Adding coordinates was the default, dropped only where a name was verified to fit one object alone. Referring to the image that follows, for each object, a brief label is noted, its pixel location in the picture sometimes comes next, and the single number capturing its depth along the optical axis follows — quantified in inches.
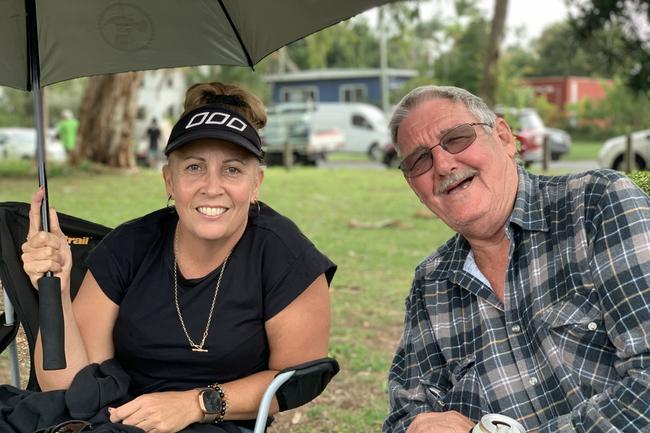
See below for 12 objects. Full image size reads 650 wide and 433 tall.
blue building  1796.4
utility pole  1469.6
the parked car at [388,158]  855.1
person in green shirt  777.6
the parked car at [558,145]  951.0
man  77.8
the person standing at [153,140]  836.3
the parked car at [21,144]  930.4
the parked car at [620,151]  468.6
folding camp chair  115.3
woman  95.7
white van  1097.4
